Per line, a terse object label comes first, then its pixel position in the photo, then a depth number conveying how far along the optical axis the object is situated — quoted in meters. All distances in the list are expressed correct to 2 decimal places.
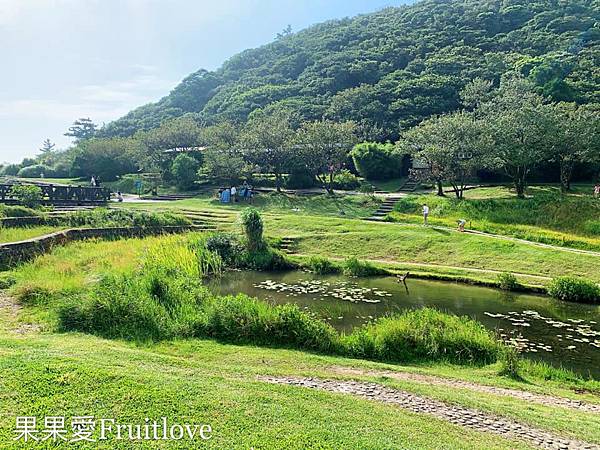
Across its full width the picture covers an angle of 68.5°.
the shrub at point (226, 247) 22.19
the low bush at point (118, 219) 23.81
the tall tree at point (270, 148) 40.08
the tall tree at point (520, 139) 30.48
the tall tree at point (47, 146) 116.91
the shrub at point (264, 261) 21.62
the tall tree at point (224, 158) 39.91
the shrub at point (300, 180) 42.56
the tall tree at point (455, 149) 30.69
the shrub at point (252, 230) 22.53
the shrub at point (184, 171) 45.41
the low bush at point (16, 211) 23.52
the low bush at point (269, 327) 10.77
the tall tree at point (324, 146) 38.06
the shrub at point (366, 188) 39.55
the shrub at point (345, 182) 41.53
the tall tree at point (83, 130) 104.06
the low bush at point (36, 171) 63.22
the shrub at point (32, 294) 11.77
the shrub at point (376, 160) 43.75
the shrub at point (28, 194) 28.22
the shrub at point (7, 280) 13.03
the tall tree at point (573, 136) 30.66
